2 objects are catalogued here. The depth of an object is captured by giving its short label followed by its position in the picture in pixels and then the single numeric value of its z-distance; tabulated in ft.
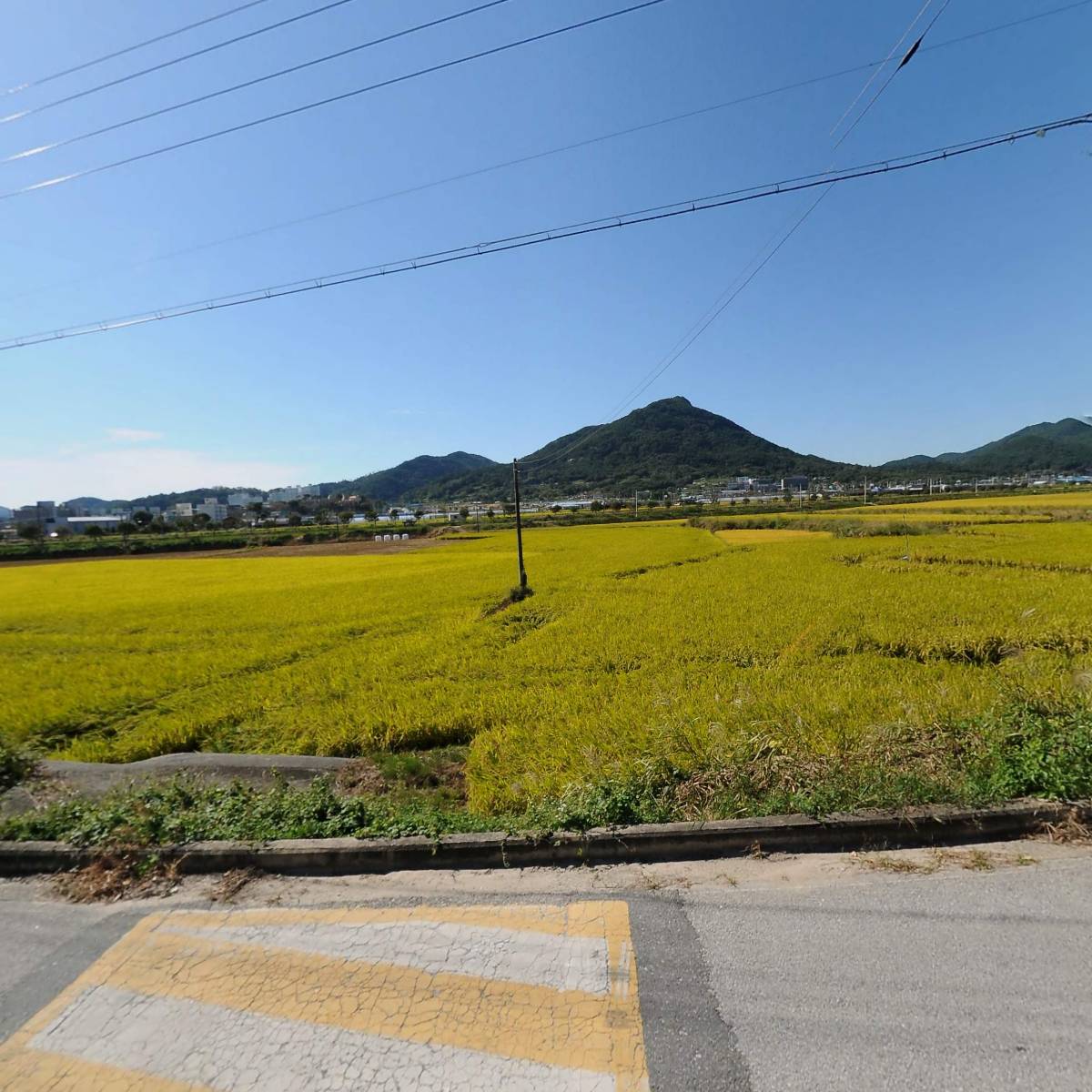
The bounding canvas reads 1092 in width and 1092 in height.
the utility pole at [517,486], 55.52
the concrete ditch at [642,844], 10.76
